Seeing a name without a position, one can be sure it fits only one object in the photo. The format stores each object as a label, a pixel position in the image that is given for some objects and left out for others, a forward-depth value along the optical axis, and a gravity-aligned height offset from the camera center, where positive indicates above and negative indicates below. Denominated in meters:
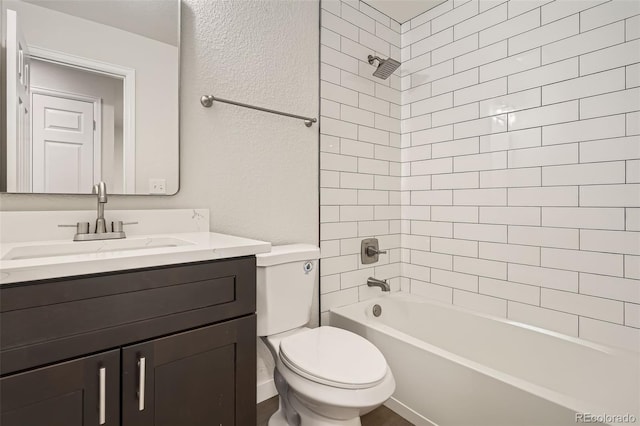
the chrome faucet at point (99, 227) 1.19 -0.07
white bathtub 1.23 -0.73
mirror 1.15 +0.43
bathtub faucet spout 2.16 -0.48
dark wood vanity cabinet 0.75 -0.37
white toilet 1.16 -0.58
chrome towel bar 1.53 +0.51
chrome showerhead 2.02 +0.89
